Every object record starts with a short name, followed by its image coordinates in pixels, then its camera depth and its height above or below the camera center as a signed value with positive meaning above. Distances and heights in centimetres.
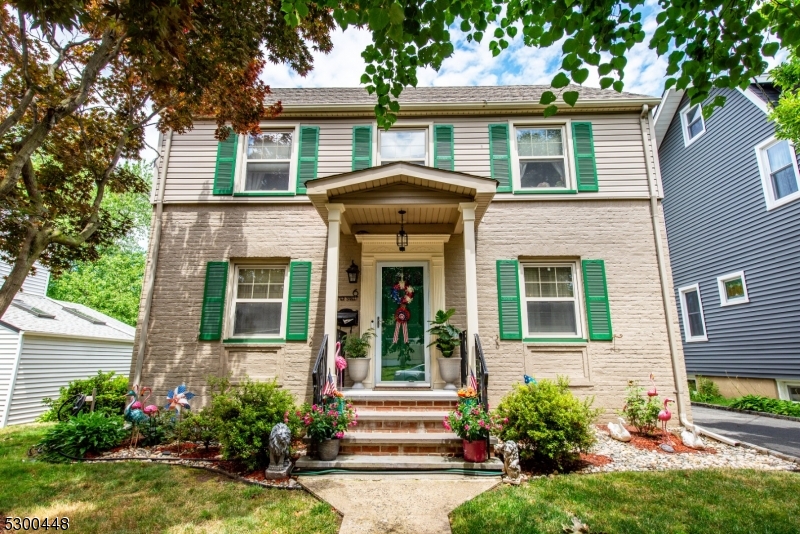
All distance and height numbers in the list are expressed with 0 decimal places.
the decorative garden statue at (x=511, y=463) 429 -125
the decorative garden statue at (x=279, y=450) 442 -114
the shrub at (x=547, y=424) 447 -87
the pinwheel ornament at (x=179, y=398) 565 -76
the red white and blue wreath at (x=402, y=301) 688 +75
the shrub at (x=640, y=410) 596 -94
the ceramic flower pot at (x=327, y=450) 466 -120
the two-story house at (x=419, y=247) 668 +171
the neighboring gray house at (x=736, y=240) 898 +269
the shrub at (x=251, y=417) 454 -85
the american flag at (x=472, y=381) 516 -46
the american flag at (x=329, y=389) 509 -56
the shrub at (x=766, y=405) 807 -121
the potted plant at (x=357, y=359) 629 -21
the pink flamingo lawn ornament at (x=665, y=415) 566 -95
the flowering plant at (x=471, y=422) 452 -85
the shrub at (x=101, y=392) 766 -97
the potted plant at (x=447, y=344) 624 +2
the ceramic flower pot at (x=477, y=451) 452 -117
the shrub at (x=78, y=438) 517 -122
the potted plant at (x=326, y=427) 463 -93
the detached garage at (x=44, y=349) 924 -14
